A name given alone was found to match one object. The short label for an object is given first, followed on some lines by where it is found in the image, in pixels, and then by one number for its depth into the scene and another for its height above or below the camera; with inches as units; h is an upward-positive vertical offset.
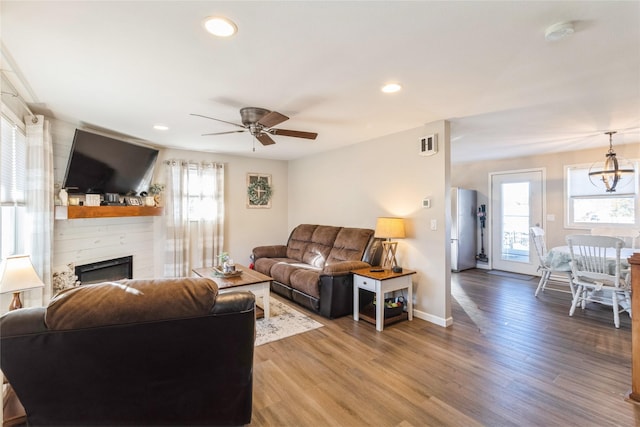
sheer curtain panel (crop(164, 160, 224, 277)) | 184.9 -1.3
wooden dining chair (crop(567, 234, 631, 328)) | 125.3 -27.2
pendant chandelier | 148.3 +21.1
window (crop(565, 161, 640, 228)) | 175.6 +6.2
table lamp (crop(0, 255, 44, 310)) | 67.9 -15.5
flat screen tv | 123.9 +23.7
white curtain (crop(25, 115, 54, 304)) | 107.6 +6.5
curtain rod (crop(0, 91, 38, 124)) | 99.5 +40.6
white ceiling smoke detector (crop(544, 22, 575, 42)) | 61.2 +39.9
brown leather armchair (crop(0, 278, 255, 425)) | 46.9 -25.2
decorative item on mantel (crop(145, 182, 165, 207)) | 174.9 +14.0
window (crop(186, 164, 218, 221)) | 192.7 +13.1
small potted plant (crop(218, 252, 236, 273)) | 138.0 -25.5
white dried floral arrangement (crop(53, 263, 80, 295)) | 124.6 -29.2
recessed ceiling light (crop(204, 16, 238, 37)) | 60.5 +41.3
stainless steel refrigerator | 231.9 -13.0
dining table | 151.4 -25.5
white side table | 123.5 -33.0
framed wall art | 220.4 +17.7
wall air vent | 129.2 +31.3
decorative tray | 135.6 -29.3
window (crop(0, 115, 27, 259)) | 90.4 +9.6
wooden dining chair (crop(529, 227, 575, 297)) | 163.6 -27.8
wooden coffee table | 123.3 -31.1
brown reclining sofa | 136.6 -30.0
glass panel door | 214.7 -3.3
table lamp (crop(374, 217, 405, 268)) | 137.3 -10.4
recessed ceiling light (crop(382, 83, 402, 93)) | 92.1 +41.4
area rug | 117.9 -50.9
